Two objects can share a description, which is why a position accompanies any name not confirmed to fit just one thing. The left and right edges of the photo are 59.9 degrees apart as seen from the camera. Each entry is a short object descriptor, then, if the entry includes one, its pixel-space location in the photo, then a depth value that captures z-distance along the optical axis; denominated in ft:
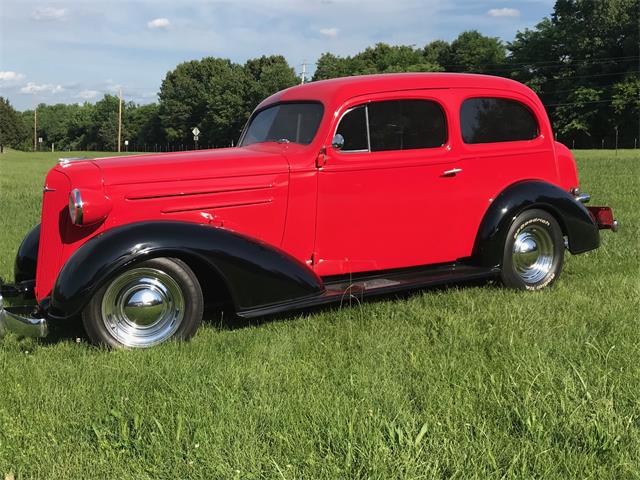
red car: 11.80
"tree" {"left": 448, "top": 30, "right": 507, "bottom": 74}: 242.15
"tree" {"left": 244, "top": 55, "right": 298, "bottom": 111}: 250.57
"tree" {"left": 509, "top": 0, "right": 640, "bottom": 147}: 188.24
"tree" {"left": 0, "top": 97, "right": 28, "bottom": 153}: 281.33
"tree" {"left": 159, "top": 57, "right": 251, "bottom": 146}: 255.91
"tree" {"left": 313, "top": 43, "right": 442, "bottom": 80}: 244.63
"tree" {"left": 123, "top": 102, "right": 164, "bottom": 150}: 297.33
